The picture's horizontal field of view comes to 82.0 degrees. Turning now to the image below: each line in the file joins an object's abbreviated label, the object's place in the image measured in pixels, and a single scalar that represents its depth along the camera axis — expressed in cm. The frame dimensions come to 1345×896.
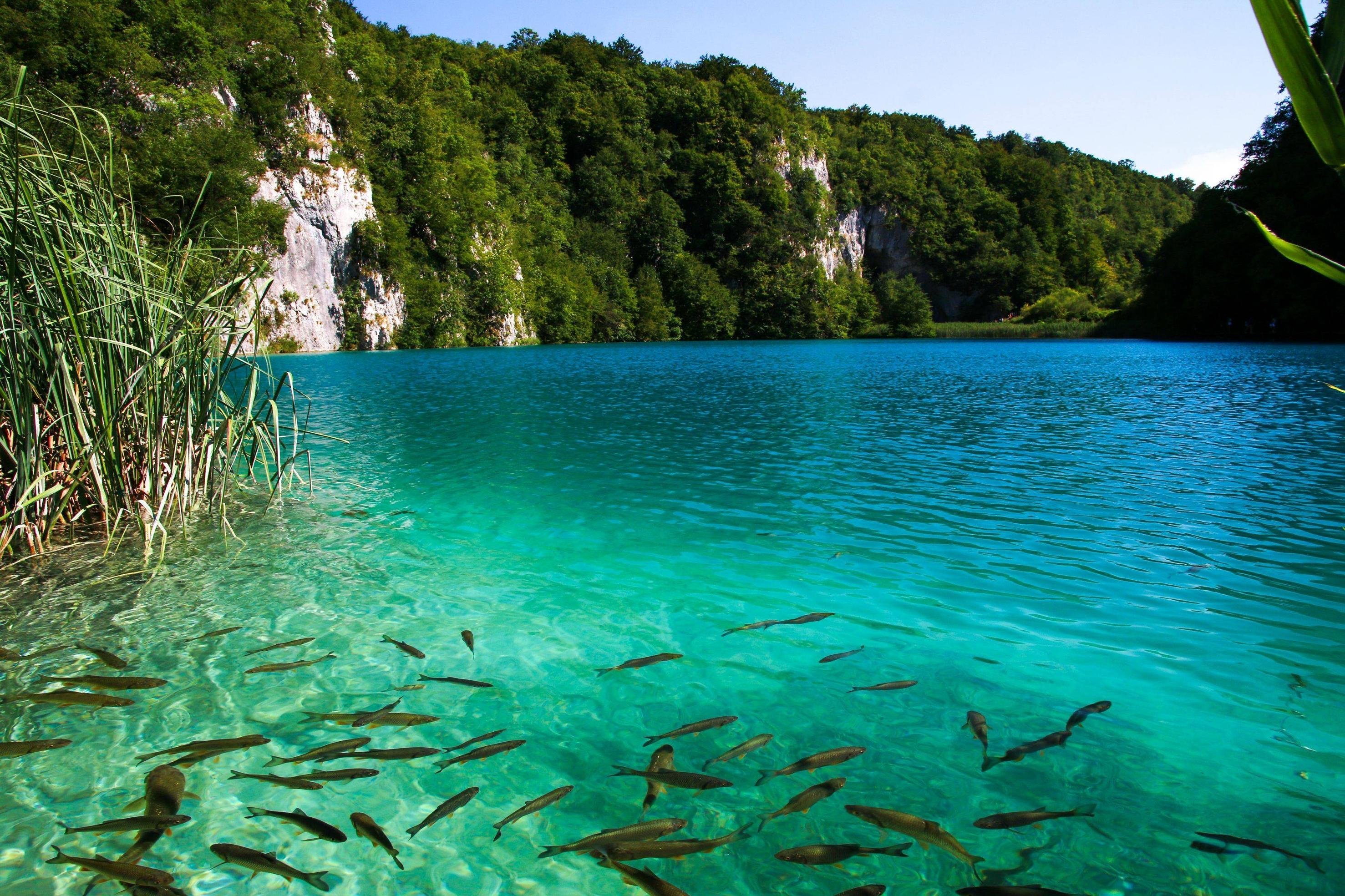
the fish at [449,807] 299
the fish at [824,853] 279
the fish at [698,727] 365
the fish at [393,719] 382
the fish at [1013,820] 303
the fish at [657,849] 285
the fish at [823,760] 342
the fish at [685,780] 306
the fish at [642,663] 452
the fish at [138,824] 296
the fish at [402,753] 344
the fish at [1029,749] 356
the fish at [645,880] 268
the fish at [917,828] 291
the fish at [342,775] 328
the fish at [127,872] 266
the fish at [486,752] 350
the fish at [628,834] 289
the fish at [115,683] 404
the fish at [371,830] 291
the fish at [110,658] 436
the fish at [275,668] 435
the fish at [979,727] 369
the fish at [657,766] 324
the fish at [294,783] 317
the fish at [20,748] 342
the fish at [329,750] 347
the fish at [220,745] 350
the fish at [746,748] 349
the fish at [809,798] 311
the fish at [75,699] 386
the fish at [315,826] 276
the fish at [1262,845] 288
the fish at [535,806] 310
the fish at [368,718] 379
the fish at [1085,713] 385
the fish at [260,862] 271
